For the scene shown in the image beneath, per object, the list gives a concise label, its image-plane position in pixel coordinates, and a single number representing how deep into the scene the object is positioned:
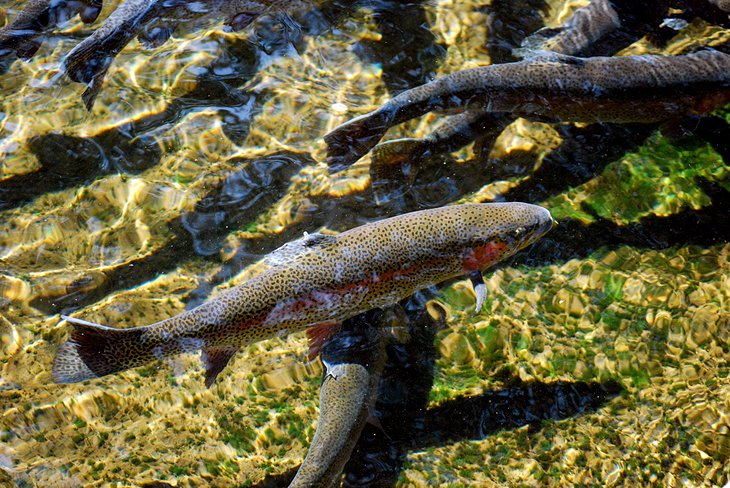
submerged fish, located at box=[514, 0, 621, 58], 5.55
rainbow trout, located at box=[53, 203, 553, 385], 3.35
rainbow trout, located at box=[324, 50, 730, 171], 4.80
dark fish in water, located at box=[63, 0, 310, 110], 4.74
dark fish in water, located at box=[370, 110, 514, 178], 4.95
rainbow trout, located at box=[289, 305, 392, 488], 3.40
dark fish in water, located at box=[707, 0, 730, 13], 5.74
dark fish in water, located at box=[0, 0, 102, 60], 5.12
